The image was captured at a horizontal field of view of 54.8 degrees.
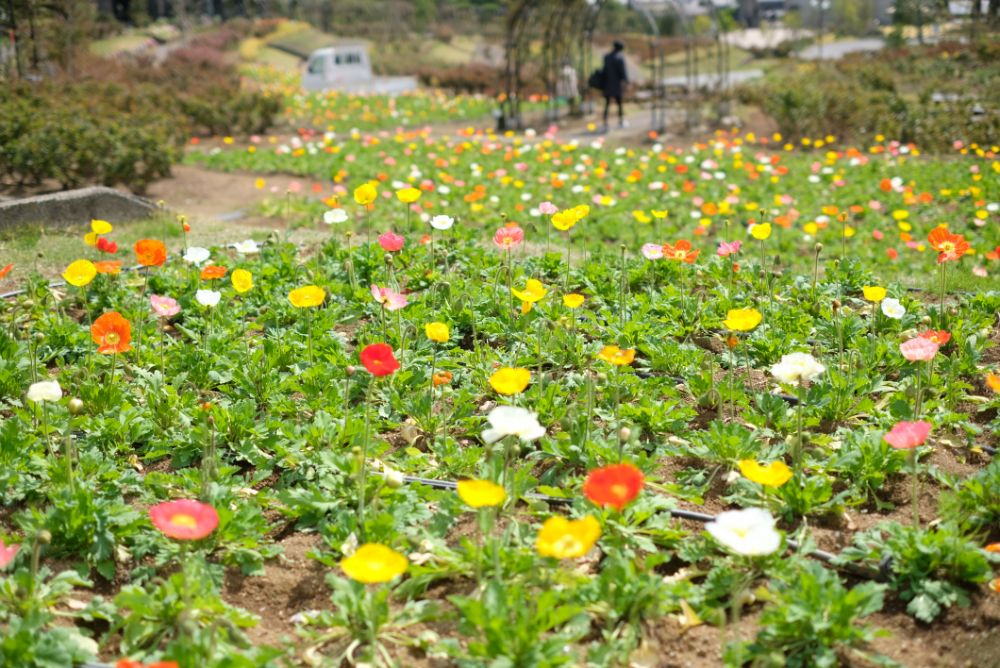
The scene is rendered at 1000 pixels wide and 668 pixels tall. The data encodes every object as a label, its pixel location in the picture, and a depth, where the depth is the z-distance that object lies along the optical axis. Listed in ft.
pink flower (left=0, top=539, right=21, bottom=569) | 7.43
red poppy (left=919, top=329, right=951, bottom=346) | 10.05
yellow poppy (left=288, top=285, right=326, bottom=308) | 11.66
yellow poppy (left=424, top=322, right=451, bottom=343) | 10.50
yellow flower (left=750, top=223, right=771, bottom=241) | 14.01
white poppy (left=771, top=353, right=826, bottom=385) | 9.41
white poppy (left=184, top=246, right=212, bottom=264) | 14.84
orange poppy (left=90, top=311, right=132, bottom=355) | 10.84
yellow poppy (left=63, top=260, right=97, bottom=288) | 11.71
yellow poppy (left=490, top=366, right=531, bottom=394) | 8.88
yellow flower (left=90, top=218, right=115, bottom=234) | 13.38
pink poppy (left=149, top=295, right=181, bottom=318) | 12.21
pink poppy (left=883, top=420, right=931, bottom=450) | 7.99
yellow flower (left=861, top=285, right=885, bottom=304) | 11.64
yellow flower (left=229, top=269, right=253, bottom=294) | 12.84
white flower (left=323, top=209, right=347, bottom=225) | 15.57
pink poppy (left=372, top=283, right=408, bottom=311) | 11.70
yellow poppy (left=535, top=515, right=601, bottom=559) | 6.84
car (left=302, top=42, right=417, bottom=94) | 81.87
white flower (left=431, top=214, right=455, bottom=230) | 14.60
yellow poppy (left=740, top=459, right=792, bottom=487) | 7.83
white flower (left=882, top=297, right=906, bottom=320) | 11.95
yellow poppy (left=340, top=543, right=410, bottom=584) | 6.61
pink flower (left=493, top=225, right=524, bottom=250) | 14.03
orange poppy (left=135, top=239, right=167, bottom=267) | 12.62
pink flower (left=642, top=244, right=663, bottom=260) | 15.14
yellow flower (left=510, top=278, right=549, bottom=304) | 11.41
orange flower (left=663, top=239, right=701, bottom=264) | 14.15
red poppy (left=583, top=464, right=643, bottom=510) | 7.04
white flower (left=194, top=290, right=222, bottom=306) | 12.17
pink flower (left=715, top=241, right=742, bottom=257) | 14.07
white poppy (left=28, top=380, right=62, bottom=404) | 9.13
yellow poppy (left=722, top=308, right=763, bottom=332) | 10.23
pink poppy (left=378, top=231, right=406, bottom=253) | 13.99
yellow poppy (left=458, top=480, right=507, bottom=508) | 7.20
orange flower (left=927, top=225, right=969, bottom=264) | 13.00
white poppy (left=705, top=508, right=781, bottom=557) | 6.96
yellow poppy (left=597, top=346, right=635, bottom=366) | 9.49
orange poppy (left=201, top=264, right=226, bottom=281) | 13.28
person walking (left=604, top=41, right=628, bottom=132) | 52.08
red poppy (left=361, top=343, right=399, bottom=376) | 8.95
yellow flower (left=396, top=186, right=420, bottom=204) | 14.84
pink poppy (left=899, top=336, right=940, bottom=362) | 9.66
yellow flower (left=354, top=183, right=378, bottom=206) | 14.75
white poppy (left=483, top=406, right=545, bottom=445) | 8.21
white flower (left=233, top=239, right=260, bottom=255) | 16.53
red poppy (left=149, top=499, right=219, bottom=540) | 7.14
